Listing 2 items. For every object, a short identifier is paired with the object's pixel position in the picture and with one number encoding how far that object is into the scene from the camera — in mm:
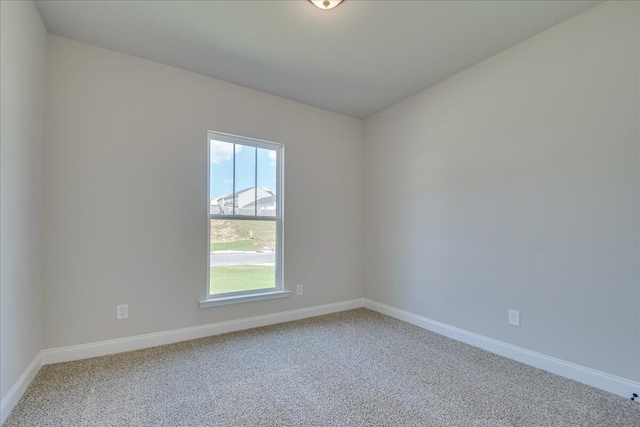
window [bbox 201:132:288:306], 3074
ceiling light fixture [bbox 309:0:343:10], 2012
